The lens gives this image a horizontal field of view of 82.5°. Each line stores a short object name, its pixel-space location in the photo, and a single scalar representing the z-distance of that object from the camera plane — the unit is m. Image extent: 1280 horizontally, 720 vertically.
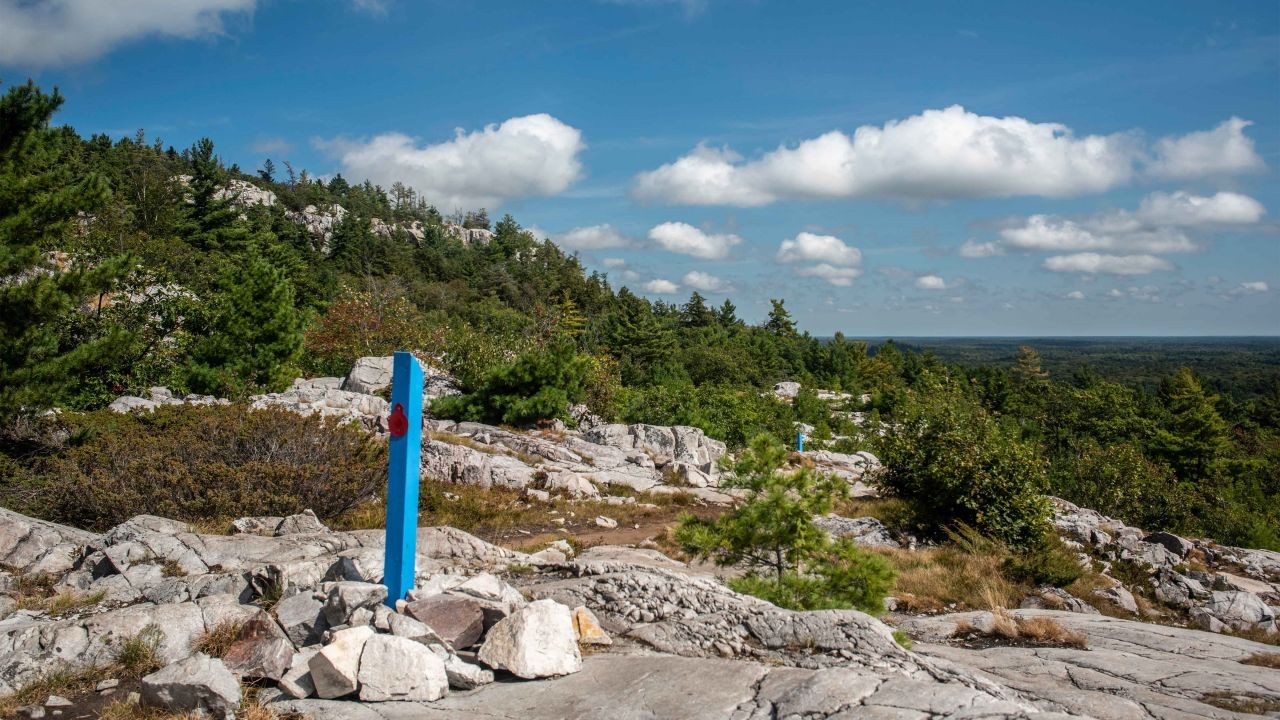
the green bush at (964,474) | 13.33
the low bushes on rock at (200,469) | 9.58
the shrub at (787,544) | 6.40
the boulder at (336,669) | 4.45
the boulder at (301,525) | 9.11
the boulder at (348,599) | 5.36
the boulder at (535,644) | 4.68
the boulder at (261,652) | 4.81
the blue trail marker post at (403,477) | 5.54
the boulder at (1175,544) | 15.23
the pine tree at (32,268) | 12.16
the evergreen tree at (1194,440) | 45.03
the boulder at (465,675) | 4.62
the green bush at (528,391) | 22.56
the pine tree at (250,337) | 22.61
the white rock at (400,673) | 4.44
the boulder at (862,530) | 13.43
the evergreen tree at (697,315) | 73.56
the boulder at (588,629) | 5.30
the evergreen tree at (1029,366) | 75.38
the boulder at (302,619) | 5.41
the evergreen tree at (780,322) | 82.31
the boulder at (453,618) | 5.02
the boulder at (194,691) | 4.30
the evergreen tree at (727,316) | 77.75
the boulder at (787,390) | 53.78
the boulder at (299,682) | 4.57
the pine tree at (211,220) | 49.72
